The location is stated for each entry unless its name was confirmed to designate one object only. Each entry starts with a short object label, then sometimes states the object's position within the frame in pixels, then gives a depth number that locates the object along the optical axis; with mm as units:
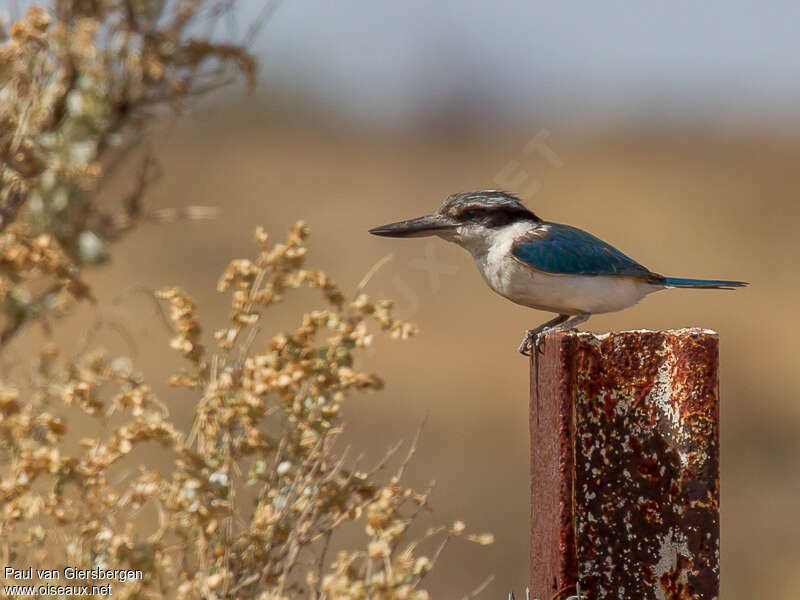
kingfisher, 7703
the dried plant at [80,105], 8961
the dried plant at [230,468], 6406
